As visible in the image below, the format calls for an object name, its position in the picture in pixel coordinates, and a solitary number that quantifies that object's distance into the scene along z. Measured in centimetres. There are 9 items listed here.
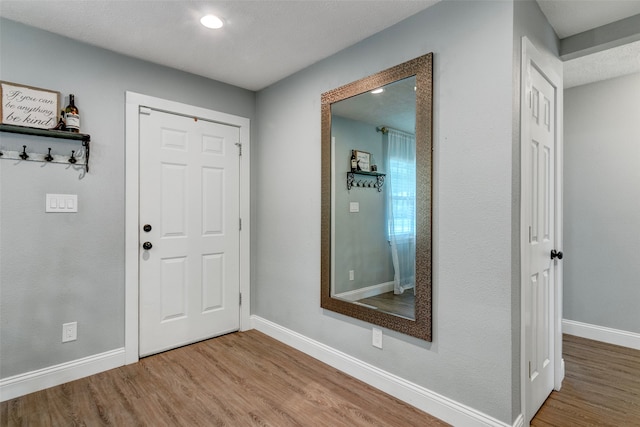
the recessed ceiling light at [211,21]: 208
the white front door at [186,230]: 273
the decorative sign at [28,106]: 212
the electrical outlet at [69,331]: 234
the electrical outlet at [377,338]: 225
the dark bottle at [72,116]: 228
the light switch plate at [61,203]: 228
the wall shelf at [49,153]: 212
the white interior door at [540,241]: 187
